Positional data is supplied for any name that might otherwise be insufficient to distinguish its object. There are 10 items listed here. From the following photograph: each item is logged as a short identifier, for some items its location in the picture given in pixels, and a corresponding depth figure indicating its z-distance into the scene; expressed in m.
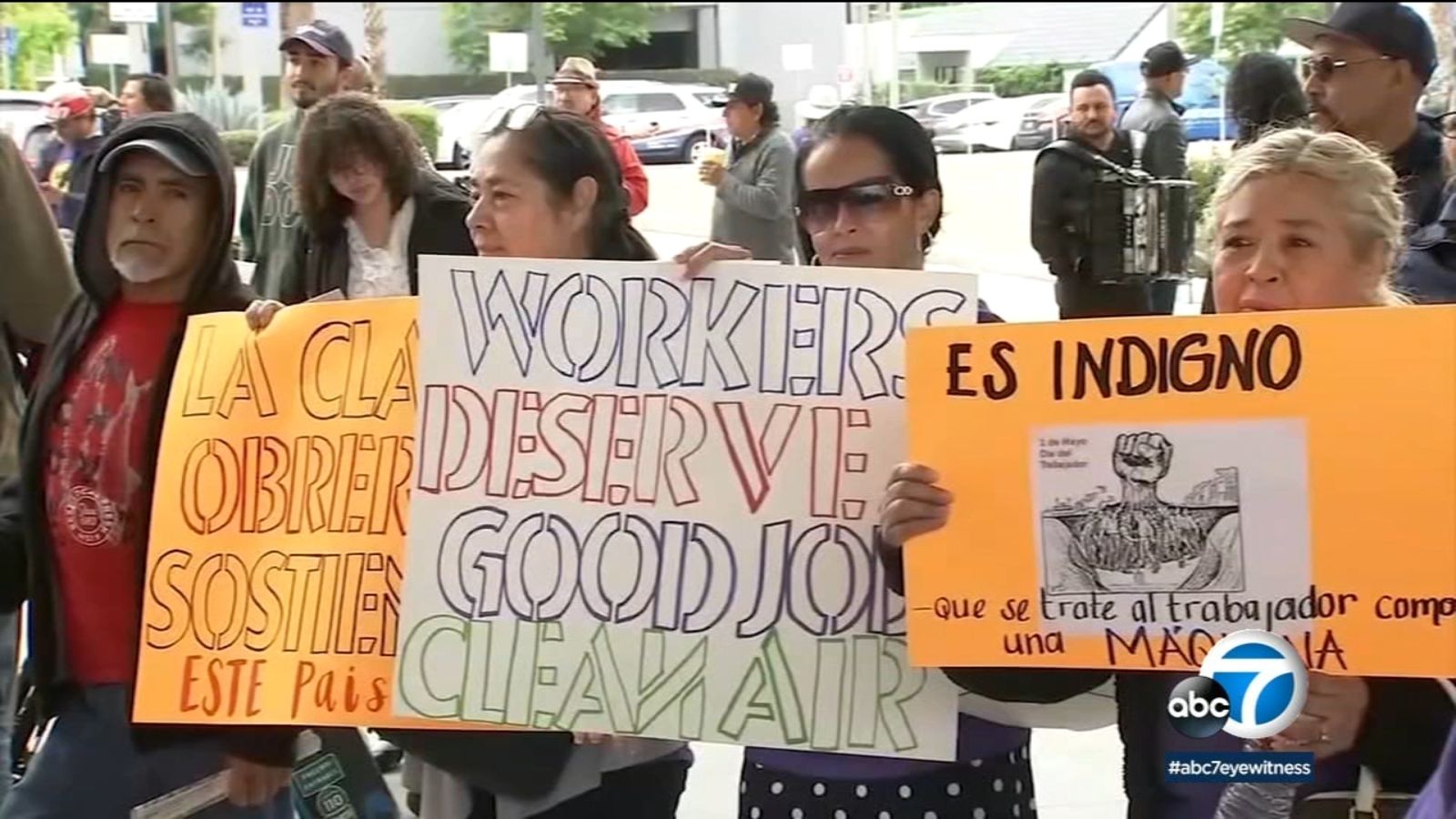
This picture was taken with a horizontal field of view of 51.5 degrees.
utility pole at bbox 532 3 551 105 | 7.54
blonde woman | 1.57
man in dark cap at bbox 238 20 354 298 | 3.75
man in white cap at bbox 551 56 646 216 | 5.20
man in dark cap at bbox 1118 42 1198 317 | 5.95
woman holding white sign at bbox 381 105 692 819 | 1.89
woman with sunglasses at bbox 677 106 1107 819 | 1.76
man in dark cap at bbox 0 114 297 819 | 2.03
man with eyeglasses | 3.15
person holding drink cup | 6.16
